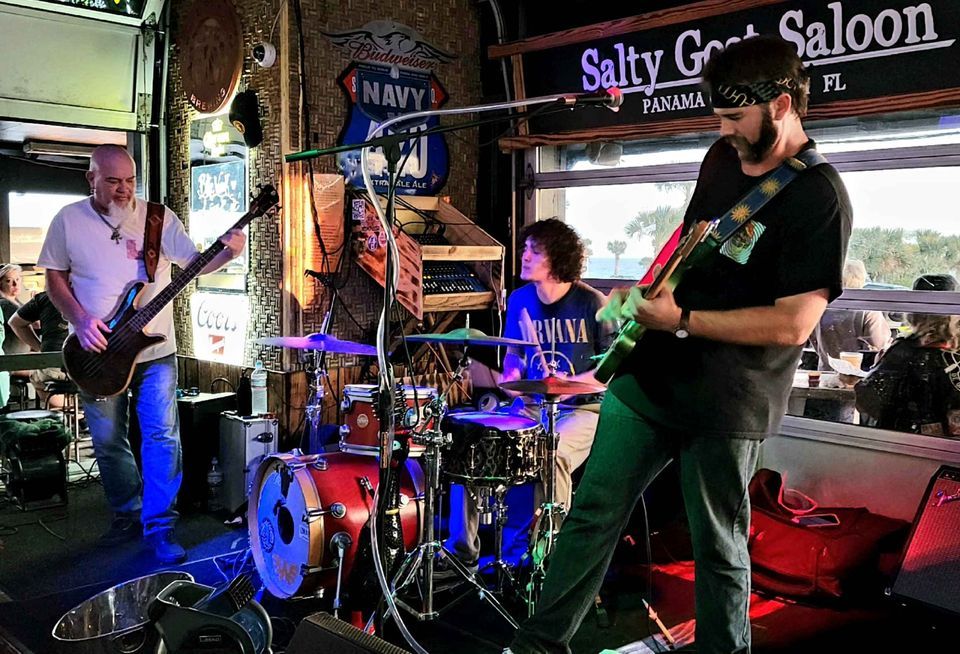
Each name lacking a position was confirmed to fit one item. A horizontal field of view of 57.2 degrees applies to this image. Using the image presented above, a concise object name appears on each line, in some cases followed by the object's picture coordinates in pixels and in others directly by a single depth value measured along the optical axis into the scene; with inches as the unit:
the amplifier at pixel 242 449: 191.0
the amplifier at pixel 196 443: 198.7
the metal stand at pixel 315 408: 173.2
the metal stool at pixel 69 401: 227.5
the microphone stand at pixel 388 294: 102.0
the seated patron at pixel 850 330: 174.4
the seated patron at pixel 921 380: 164.6
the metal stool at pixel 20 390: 248.2
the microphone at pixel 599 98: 97.7
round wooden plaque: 210.7
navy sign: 211.3
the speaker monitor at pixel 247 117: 202.5
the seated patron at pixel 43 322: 223.9
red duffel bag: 150.0
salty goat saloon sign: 157.8
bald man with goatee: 166.6
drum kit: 135.9
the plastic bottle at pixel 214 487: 197.6
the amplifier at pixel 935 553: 133.7
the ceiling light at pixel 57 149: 263.3
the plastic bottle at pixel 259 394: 202.4
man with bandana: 87.6
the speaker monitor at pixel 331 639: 70.6
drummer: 167.5
